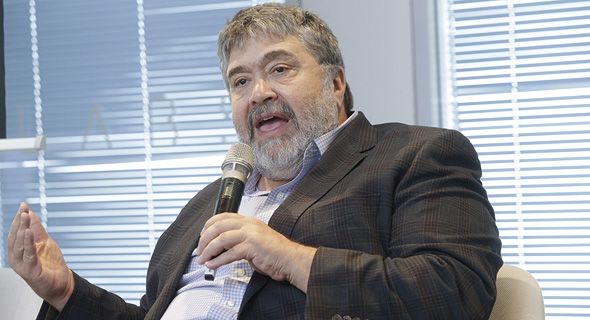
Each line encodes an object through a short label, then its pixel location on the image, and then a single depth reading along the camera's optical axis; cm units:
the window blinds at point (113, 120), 691
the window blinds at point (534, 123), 563
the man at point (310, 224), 279
